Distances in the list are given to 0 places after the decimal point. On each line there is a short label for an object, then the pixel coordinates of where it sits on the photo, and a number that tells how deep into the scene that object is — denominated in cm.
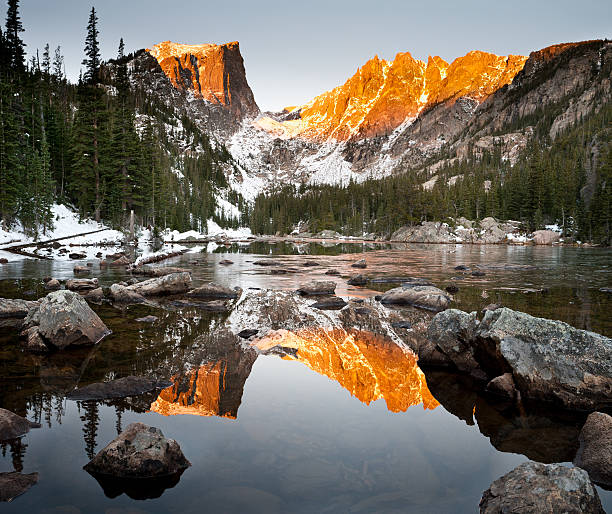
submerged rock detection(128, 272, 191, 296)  2016
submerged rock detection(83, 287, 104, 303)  1810
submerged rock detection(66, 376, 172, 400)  789
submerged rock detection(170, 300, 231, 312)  1689
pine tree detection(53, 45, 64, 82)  12778
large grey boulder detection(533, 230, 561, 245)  8644
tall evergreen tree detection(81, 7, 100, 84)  6556
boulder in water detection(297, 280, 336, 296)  2073
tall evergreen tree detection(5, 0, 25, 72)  7969
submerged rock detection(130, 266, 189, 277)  2724
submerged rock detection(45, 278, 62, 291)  2031
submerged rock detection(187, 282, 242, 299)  1988
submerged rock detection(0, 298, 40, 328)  1399
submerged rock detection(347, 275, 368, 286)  2470
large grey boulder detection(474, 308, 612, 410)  764
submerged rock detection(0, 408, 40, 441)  613
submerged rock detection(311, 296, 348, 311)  1706
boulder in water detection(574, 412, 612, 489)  532
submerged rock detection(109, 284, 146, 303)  1839
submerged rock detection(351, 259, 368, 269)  3466
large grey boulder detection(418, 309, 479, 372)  988
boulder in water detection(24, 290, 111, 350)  1101
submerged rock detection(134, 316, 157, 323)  1443
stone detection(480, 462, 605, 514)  416
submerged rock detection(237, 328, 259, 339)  1254
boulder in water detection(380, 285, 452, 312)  1689
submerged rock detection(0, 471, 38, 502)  475
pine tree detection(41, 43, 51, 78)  12212
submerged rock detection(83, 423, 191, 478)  528
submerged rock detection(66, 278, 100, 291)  2023
